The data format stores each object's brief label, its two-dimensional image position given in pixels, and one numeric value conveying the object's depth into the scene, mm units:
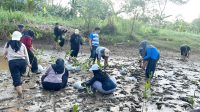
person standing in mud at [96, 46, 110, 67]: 6899
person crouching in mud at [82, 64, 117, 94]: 4918
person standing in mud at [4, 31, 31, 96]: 4577
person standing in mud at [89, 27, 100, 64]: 7175
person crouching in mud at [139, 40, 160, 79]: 6067
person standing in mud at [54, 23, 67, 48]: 8924
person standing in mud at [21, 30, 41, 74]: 5759
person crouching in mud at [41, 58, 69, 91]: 4856
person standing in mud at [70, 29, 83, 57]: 7434
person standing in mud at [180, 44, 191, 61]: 9285
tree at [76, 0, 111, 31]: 11231
